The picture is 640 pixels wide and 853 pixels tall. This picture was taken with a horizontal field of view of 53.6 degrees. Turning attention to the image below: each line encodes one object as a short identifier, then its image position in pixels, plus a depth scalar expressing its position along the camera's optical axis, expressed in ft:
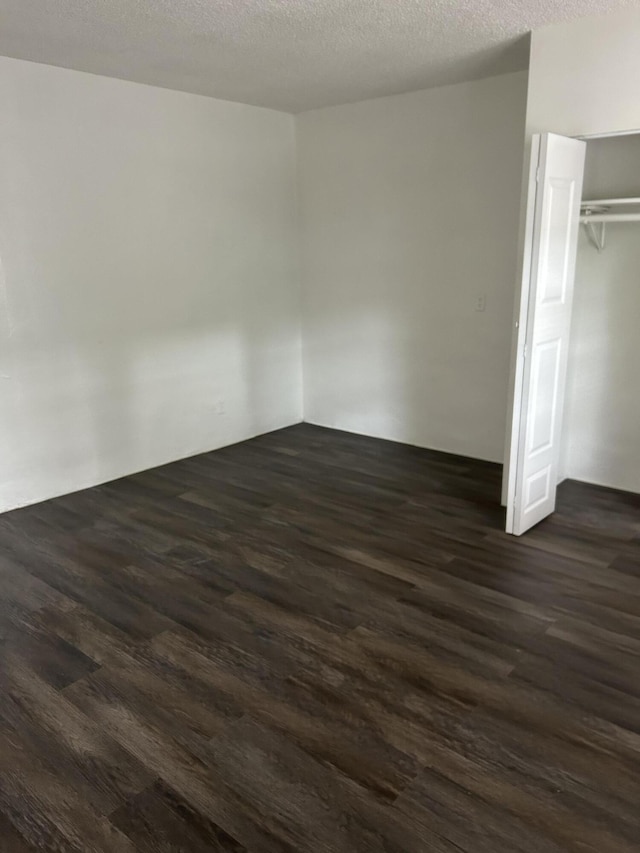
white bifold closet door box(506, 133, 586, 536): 10.14
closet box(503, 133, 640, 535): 10.41
